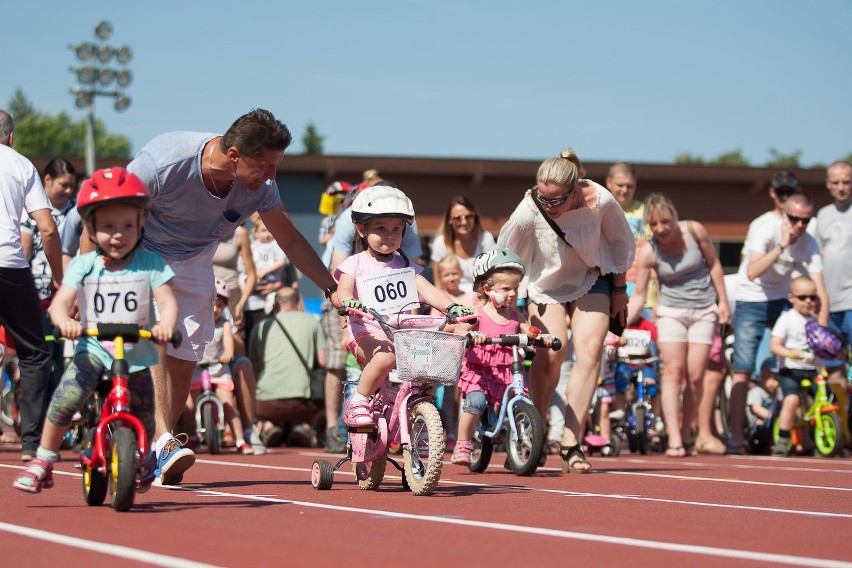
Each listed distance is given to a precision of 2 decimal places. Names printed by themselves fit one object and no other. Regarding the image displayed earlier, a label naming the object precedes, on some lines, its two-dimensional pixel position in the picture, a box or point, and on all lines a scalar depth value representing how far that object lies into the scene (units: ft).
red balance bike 22.79
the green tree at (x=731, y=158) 463.42
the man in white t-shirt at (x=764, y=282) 49.21
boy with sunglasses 48.19
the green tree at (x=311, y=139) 549.95
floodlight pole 147.54
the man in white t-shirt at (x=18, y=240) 35.24
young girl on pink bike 28.45
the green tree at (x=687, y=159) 436.15
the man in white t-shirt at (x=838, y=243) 49.96
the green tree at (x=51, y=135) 485.56
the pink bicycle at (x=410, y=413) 26.50
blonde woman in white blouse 35.76
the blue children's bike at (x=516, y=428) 33.58
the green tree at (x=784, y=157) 479.82
